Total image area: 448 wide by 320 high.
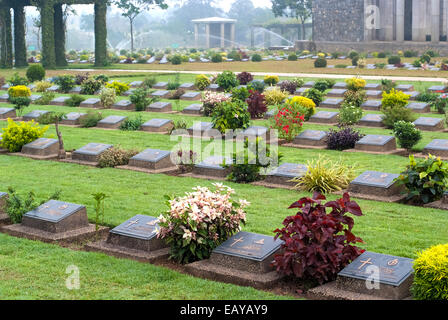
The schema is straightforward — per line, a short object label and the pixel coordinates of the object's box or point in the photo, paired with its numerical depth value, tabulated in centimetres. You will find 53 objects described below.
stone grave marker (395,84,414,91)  2102
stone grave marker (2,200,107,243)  736
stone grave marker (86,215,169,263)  659
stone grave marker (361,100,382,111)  1769
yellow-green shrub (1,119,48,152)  1311
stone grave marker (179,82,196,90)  2363
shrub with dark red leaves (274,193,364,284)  563
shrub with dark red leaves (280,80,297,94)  2175
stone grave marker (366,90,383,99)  2011
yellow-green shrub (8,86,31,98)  2091
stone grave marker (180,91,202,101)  2112
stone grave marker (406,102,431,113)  1705
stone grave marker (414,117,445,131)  1459
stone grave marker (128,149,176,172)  1117
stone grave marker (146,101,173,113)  1875
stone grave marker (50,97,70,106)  2083
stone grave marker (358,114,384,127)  1526
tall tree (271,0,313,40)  6675
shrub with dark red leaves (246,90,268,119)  1681
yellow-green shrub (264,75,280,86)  2450
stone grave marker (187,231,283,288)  587
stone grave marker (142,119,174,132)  1521
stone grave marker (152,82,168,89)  2448
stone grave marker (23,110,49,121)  1716
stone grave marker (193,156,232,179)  1055
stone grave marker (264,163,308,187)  988
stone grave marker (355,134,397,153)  1227
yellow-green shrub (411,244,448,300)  496
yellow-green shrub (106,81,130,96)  2231
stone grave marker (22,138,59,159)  1276
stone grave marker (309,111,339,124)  1600
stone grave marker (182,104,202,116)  1781
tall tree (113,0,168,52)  5975
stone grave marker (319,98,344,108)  1848
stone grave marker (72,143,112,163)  1202
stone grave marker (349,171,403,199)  907
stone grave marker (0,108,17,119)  1831
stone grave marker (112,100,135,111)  1945
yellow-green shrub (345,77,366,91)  2078
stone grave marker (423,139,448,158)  1168
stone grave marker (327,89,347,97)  2044
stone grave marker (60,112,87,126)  1700
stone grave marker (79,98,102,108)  1986
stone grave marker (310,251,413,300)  529
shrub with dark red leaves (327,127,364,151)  1263
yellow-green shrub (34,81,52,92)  2453
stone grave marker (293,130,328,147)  1311
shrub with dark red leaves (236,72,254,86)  2406
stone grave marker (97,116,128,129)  1602
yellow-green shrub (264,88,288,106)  1888
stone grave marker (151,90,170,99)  2192
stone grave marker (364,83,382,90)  2133
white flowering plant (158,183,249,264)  626
